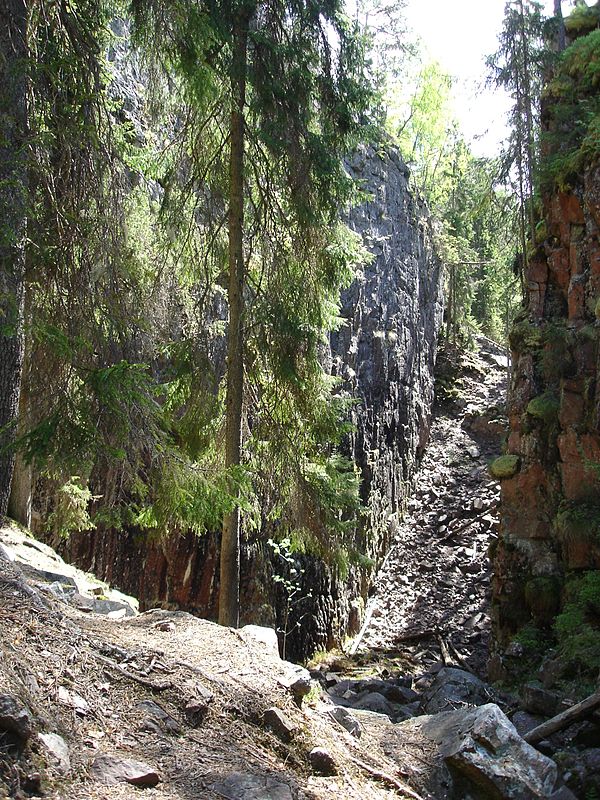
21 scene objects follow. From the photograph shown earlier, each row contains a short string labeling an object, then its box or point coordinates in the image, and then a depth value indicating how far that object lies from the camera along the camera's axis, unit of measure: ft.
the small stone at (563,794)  12.67
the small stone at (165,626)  16.25
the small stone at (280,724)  12.28
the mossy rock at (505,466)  38.91
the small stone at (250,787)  10.11
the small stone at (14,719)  8.74
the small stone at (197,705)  11.80
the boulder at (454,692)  24.57
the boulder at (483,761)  12.75
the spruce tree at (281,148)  25.34
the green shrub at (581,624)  27.40
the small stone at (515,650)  33.06
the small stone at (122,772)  9.41
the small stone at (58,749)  9.12
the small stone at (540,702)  22.57
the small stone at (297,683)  13.58
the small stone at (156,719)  11.16
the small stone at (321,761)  11.88
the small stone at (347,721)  14.60
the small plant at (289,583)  40.63
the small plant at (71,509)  27.45
